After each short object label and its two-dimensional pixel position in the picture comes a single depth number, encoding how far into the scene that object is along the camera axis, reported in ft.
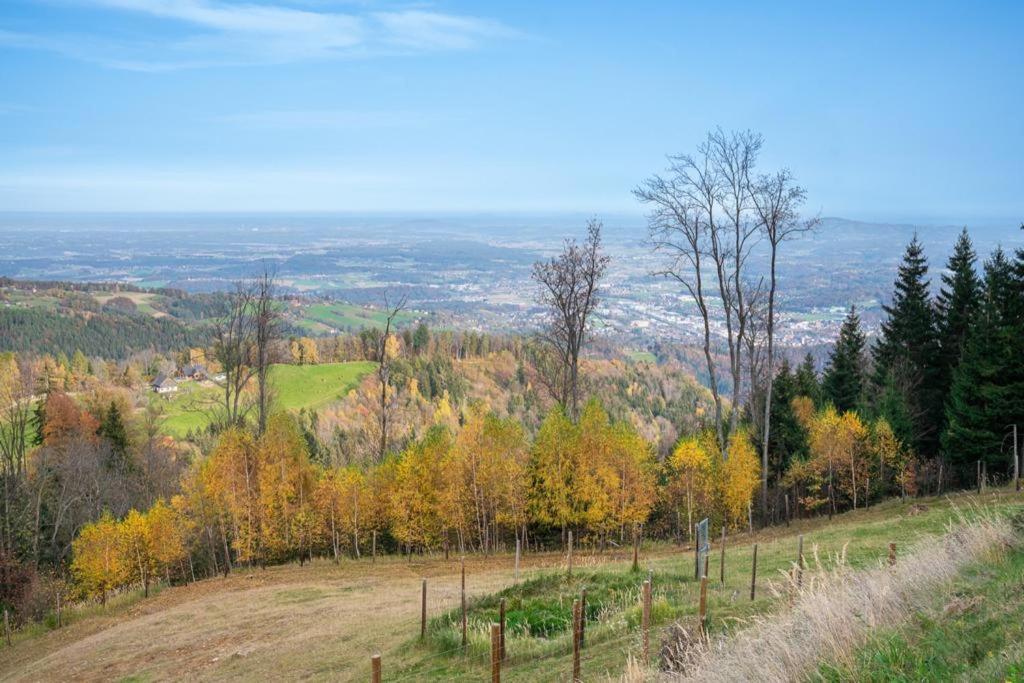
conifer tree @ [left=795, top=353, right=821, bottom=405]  139.85
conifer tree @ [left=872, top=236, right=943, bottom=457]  108.68
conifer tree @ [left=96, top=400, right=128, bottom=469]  156.87
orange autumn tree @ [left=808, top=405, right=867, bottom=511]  94.94
